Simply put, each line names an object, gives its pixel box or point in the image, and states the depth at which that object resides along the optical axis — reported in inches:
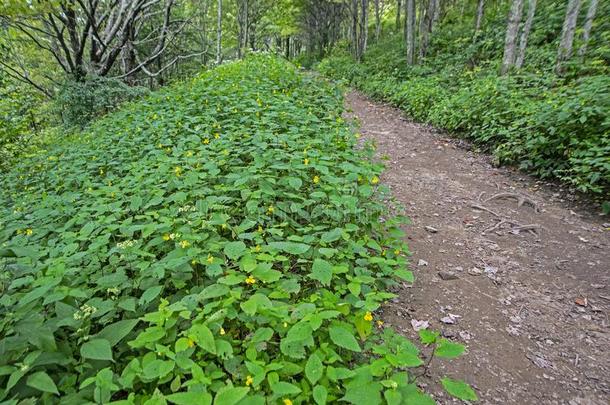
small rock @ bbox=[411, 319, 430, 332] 115.4
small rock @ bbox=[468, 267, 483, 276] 145.6
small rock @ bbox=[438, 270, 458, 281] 142.6
